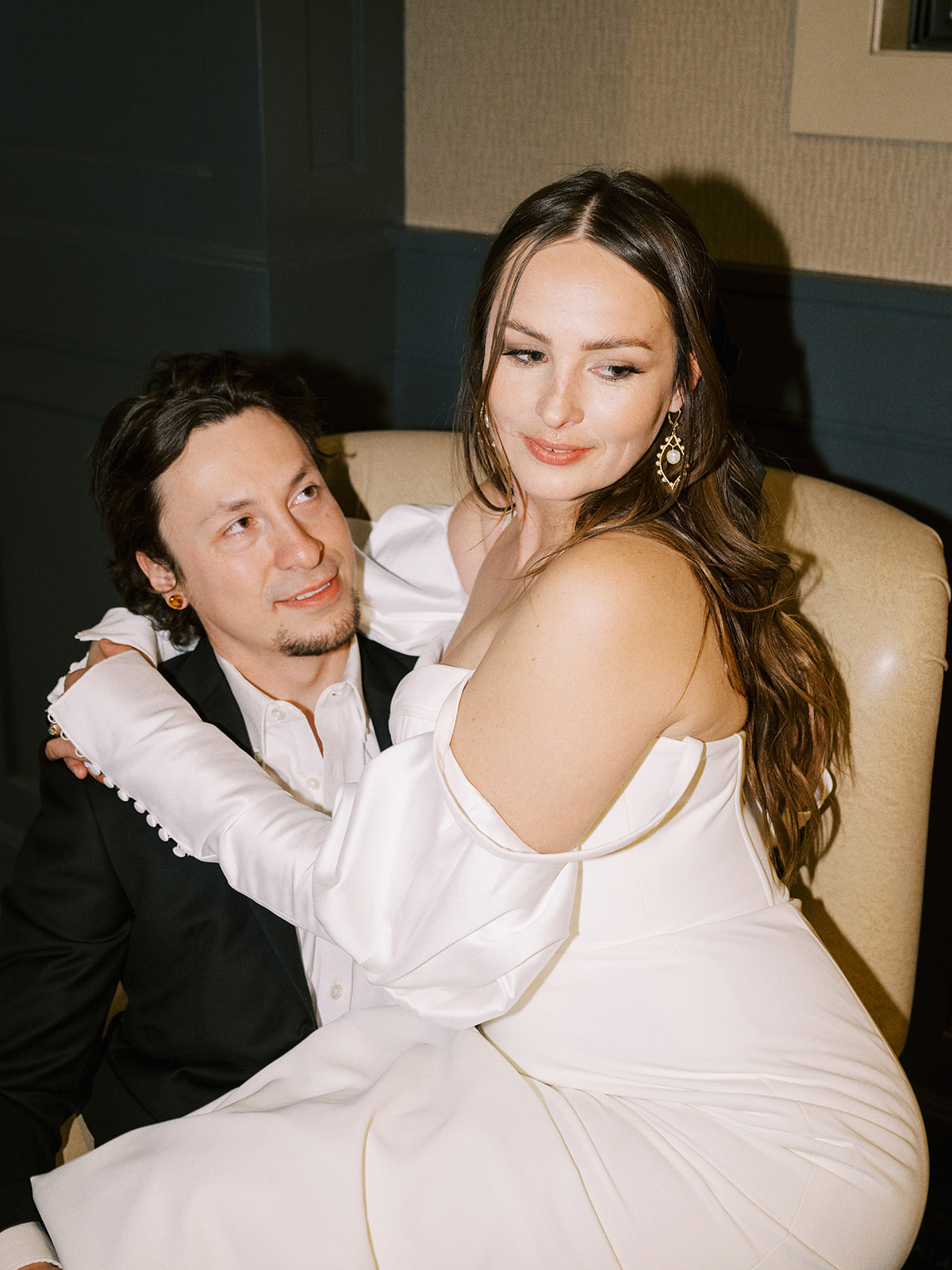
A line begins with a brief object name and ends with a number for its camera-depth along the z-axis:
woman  1.35
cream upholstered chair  1.76
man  1.71
